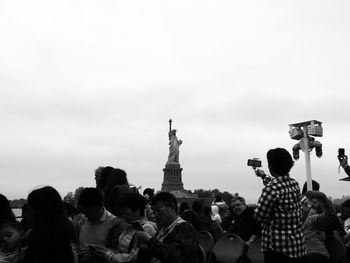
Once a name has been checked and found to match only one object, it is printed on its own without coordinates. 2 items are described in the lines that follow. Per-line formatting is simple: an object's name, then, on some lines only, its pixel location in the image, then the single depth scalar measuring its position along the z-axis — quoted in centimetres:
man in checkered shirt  414
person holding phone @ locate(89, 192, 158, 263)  357
